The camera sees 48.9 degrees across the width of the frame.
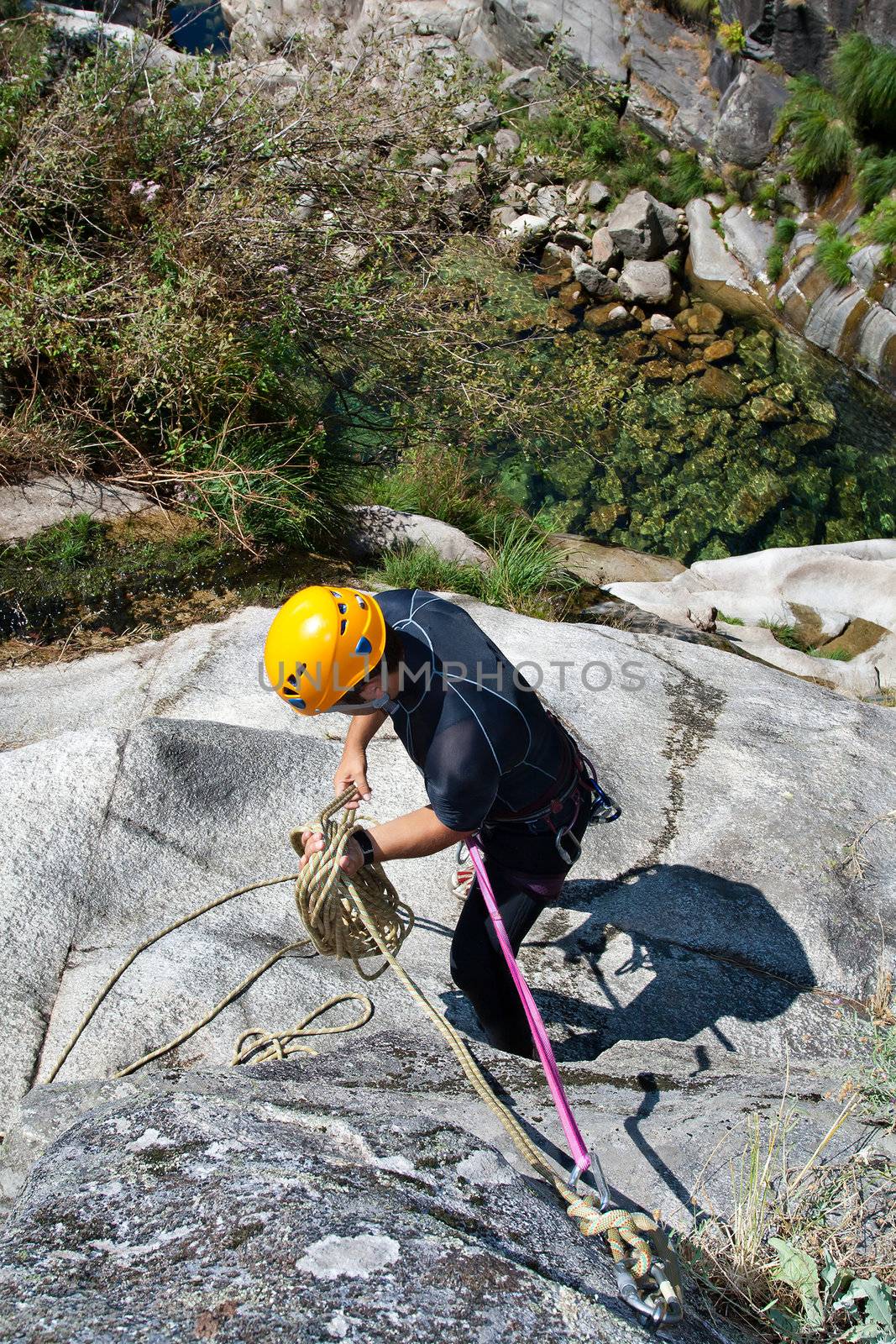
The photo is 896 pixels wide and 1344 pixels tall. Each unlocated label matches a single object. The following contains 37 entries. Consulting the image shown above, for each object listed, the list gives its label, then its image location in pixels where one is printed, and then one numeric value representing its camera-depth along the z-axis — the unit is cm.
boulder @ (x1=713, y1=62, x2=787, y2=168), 1421
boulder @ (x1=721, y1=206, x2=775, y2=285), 1388
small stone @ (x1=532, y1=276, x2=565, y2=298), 1307
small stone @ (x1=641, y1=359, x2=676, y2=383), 1180
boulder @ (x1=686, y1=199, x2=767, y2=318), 1359
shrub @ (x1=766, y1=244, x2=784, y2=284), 1352
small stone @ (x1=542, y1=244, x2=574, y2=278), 1368
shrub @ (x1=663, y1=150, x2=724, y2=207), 1480
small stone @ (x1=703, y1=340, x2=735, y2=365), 1229
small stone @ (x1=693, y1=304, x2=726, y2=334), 1284
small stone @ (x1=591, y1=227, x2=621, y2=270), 1348
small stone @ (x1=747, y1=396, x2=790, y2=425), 1131
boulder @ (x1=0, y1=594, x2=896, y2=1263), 167
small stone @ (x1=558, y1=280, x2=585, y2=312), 1295
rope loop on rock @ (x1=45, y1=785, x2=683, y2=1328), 171
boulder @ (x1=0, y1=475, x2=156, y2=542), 581
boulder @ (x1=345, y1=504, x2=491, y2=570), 665
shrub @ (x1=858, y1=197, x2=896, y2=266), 1184
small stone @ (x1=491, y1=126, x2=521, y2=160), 1481
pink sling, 201
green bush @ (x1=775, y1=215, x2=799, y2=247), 1359
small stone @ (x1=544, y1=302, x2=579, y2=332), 1236
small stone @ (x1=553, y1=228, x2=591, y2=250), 1389
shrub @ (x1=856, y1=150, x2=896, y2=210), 1226
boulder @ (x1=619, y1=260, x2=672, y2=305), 1309
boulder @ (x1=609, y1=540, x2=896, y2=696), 761
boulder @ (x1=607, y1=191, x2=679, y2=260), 1357
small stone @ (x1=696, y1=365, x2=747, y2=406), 1155
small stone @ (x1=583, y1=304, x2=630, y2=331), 1269
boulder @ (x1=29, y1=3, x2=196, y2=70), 784
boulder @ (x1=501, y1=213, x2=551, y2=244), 1295
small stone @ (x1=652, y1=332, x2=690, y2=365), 1229
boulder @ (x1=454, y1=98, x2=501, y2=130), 1315
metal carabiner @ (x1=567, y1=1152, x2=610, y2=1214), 189
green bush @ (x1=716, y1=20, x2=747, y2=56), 1452
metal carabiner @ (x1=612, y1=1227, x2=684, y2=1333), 161
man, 258
